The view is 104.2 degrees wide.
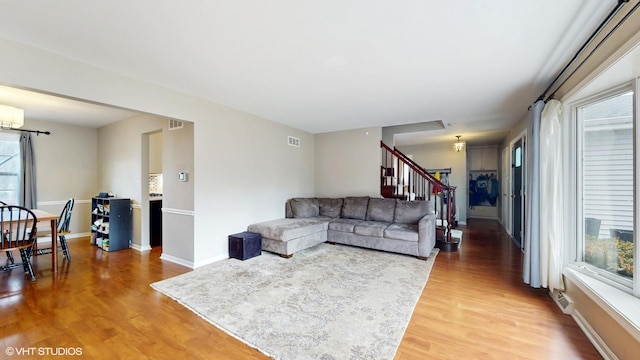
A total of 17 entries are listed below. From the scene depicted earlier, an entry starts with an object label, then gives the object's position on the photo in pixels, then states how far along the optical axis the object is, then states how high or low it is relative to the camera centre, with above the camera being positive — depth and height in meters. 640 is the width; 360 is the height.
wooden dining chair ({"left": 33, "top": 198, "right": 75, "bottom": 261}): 3.95 -0.76
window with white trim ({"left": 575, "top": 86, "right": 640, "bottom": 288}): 2.07 -0.05
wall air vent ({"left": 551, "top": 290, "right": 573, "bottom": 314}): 2.44 -1.26
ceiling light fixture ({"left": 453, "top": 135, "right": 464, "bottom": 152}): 7.26 +0.99
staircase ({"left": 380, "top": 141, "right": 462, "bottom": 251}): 5.54 -0.02
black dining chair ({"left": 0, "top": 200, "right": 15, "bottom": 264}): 3.82 -1.21
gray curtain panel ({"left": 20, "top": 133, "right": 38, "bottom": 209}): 4.93 +0.11
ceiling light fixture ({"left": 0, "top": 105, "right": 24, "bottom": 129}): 3.32 +0.87
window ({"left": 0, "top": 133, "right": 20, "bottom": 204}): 4.82 +0.25
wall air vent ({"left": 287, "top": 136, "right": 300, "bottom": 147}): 5.81 +0.91
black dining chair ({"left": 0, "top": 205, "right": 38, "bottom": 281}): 3.05 -0.80
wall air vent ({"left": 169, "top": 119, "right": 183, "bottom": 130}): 3.94 +0.89
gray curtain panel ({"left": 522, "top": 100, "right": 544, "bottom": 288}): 2.88 -0.41
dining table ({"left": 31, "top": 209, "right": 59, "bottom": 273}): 3.47 -0.76
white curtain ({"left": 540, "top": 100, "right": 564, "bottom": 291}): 2.68 -0.21
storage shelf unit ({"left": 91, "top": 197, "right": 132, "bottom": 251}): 4.59 -0.85
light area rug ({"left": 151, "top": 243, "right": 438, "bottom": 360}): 1.99 -1.30
